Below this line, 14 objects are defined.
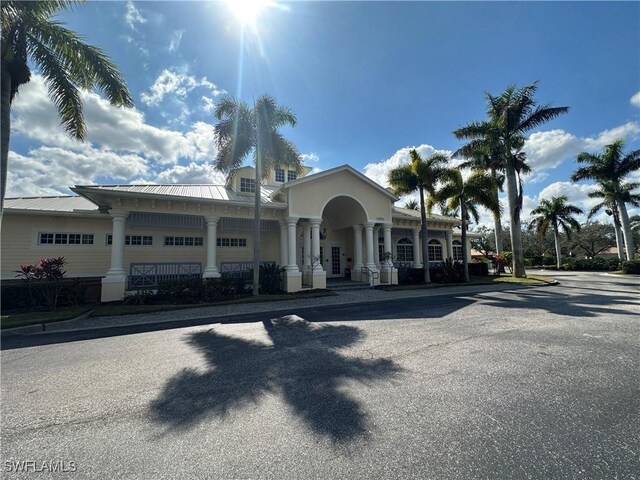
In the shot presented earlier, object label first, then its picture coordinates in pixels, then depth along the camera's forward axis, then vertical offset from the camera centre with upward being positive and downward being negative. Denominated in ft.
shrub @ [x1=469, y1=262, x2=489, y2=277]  74.18 -3.25
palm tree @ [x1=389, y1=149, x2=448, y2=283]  54.75 +16.86
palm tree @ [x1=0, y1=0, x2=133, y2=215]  27.45 +22.95
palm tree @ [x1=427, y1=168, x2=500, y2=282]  55.72 +13.77
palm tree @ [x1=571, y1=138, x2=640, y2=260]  85.66 +28.14
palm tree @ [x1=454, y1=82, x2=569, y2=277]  61.98 +30.03
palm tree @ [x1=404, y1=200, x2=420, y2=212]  119.65 +24.30
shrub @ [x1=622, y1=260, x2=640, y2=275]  78.64 -3.86
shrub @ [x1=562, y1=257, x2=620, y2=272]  96.43 -3.51
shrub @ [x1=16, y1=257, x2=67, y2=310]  32.35 -1.59
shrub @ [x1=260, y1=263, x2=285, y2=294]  44.60 -2.93
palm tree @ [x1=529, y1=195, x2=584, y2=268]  108.78 +16.17
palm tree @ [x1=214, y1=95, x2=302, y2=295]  41.96 +20.14
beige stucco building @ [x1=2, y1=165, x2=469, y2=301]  40.22 +6.14
